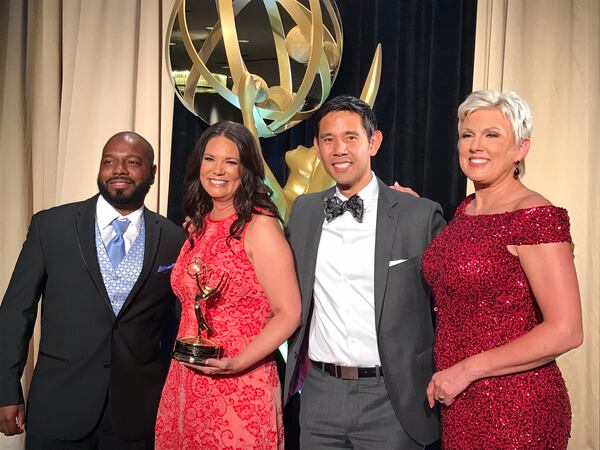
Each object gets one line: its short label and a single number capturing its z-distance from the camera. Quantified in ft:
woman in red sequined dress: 6.67
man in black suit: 8.79
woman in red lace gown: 7.89
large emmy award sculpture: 12.03
